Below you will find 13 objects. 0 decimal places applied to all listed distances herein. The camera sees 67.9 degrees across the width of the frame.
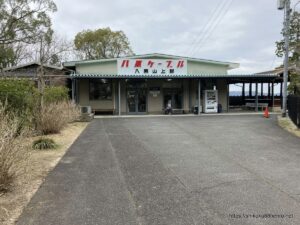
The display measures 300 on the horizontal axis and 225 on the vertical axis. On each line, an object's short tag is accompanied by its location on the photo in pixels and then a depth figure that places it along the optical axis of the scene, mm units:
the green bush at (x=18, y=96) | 7001
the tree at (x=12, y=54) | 16602
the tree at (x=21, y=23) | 15927
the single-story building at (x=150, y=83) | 17554
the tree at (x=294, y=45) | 14453
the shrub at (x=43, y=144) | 6607
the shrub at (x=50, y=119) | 8685
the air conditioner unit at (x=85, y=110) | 13777
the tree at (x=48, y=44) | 14166
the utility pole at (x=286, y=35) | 13429
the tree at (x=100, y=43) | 33430
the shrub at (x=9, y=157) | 3598
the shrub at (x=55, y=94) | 10266
